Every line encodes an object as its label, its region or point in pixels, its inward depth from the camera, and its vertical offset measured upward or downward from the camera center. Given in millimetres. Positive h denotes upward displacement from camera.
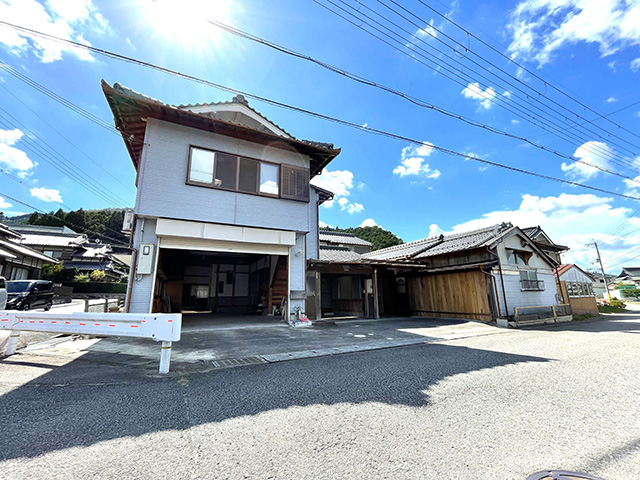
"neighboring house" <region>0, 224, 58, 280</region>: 16148 +2891
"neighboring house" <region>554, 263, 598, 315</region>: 16775 +149
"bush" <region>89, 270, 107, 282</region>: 23044 +2194
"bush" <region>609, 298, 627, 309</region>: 21588 -999
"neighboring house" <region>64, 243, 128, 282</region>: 26725 +4175
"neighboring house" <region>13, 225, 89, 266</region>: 26578 +6179
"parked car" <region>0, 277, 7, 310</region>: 7225 +181
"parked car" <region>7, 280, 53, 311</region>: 11609 +406
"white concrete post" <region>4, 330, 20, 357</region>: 4547 -654
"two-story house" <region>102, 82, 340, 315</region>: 7508 +3479
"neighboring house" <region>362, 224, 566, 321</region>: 11531 +772
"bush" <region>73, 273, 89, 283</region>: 21642 +1896
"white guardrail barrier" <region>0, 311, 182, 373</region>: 3930 -349
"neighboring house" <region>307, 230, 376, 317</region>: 10984 +604
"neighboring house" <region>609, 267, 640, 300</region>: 40825 +2141
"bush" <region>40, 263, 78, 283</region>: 20938 +2280
